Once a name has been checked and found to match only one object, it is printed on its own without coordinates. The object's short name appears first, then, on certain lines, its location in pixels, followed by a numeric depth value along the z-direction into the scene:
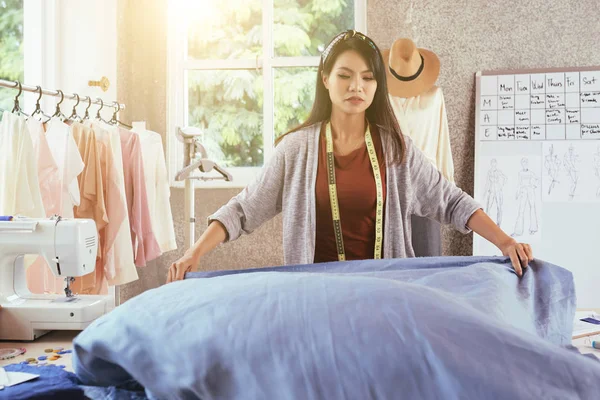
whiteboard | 3.56
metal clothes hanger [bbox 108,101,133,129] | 3.22
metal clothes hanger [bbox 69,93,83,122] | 2.87
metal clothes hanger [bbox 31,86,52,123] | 2.34
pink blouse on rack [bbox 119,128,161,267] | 3.16
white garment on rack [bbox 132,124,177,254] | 3.44
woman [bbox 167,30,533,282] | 1.80
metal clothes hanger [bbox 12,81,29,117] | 2.40
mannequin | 3.35
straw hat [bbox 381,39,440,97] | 3.33
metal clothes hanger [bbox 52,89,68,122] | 2.58
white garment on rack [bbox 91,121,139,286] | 2.96
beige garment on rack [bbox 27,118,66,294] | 2.55
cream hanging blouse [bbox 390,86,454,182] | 3.40
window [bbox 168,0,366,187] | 3.92
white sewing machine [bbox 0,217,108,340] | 1.36
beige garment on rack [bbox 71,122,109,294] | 2.87
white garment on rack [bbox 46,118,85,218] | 2.66
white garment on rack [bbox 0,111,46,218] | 2.34
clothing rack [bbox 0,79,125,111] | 2.15
